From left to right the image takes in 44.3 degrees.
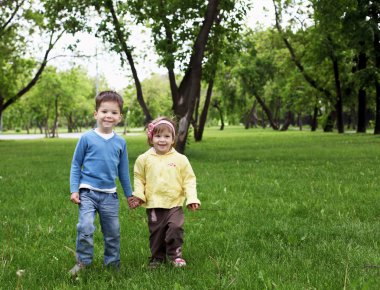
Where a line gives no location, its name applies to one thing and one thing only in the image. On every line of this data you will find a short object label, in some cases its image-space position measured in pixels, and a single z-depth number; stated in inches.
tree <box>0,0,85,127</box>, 1381.6
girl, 193.3
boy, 182.1
